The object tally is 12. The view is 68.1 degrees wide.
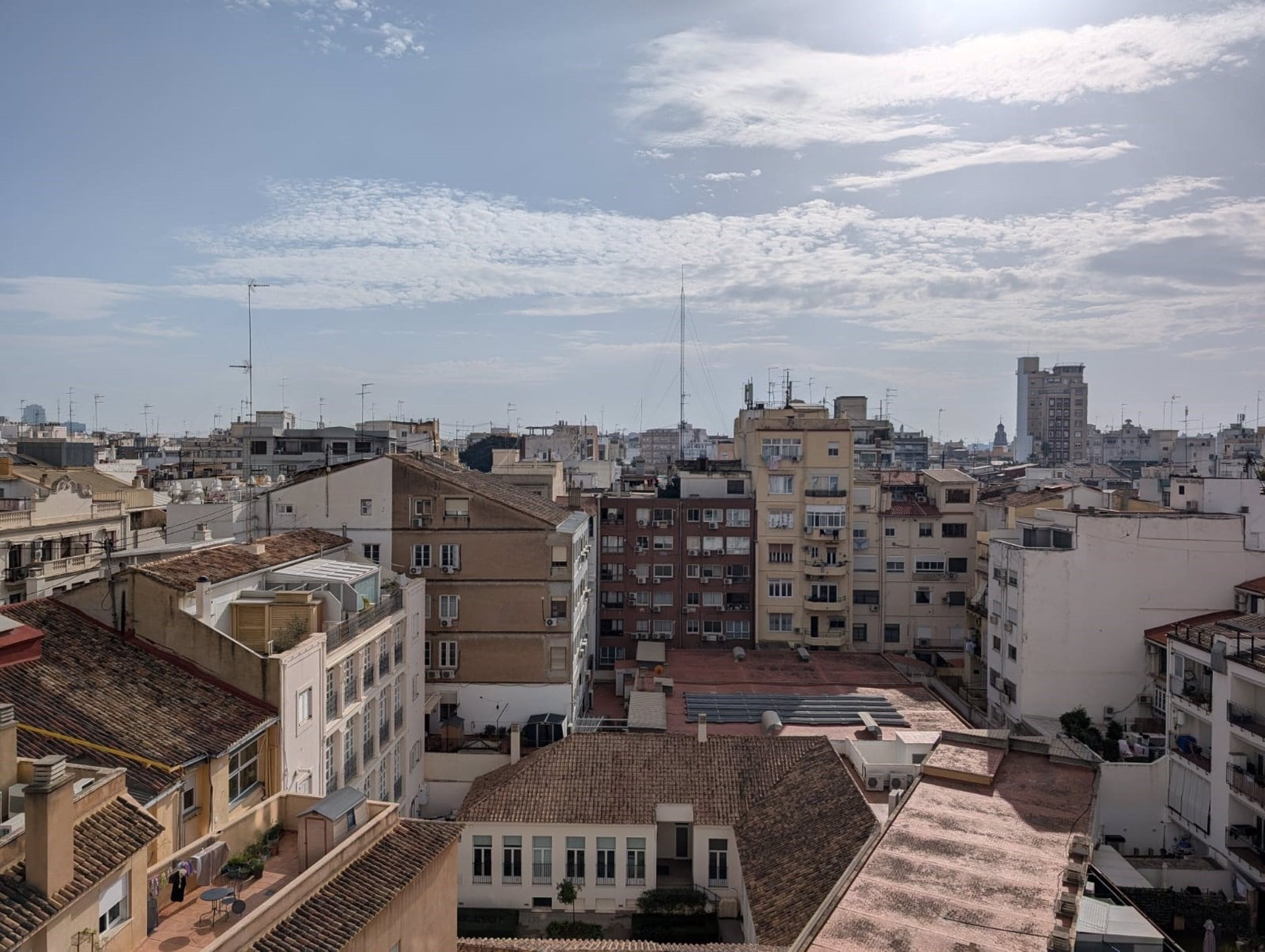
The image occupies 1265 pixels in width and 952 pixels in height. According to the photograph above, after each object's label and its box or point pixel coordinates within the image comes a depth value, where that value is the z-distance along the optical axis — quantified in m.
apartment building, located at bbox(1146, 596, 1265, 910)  29.70
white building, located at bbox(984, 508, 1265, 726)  41.66
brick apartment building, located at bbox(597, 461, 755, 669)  58.84
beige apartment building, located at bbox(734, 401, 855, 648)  58.59
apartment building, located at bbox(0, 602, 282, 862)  18.52
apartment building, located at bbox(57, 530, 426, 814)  24.12
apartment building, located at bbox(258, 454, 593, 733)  41.34
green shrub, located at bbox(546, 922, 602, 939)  30.12
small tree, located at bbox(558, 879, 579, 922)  31.16
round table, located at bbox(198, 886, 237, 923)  12.92
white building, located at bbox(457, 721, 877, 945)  30.70
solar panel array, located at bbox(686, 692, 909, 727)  39.66
